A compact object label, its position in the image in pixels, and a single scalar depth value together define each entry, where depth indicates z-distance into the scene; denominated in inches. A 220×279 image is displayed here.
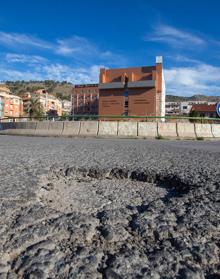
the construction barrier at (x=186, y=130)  396.7
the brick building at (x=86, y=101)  3537.7
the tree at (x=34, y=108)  2935.4
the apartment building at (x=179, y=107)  3910.2
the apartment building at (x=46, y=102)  3498.8
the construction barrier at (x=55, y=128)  413.3
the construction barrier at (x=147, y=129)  389.7
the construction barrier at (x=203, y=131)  407.4
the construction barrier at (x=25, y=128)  438.2
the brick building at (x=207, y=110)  2959.4
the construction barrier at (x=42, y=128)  423.9
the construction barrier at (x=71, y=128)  404.4
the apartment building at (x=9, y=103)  2855.7
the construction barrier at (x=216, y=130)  423.2
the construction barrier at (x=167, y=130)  394.0
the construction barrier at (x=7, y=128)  471.8
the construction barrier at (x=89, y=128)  400.7
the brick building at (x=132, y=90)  2314.7
